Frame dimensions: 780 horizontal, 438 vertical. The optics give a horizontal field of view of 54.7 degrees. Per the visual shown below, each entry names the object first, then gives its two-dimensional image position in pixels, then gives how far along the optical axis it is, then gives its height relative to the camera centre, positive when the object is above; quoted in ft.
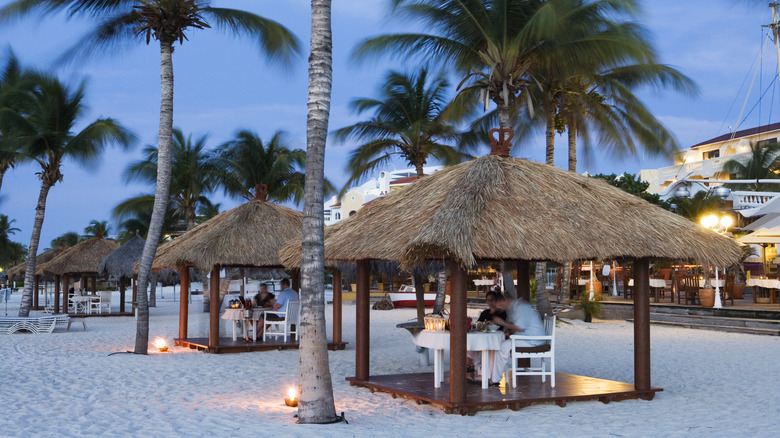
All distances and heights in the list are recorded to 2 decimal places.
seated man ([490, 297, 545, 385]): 30.66 -2.20
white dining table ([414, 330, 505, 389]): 29.14 -2.81
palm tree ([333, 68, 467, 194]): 75.00 +14.25
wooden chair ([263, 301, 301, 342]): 49.24 -3.16
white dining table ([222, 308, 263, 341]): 50.18 -3.06
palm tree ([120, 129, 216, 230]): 91.45 +12.02
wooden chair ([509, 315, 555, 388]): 29.96 -3.35
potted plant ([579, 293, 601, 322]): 72.23 -3.70
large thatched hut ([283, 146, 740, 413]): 26.55 +1.43
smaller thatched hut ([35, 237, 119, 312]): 90.94 +1.21
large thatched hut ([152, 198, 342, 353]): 47.88 +1.68
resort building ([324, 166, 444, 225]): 209.22 +21.09
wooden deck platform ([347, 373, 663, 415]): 27.40 -4.85
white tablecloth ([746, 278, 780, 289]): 63.01 -1.13
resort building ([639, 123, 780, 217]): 94.27 +20.06
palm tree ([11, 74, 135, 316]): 70.49 +12.71
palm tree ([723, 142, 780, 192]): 129.08 +18.01
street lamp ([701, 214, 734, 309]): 64.64 +4.14
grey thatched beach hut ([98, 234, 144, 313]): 86.22 +1.01
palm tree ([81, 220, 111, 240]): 288.22 +16.04
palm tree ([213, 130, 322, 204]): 89.71 +12.36
